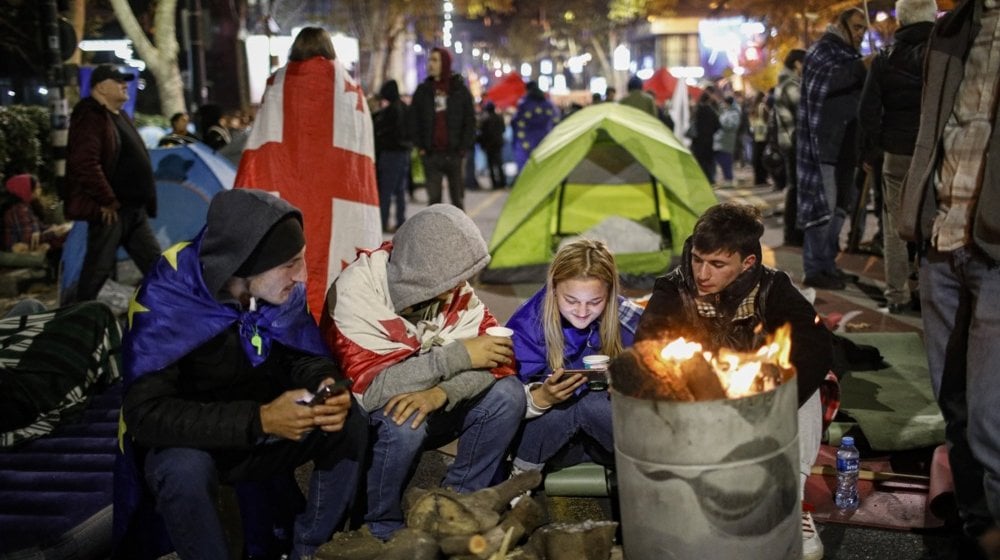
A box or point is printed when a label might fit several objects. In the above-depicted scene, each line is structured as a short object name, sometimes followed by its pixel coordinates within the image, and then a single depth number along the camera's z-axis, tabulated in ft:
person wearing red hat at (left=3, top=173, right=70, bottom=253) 35.63
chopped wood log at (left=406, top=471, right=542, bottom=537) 11.92
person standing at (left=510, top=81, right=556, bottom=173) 63.87
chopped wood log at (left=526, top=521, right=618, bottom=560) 11.71
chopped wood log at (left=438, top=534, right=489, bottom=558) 11.68
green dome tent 30.07
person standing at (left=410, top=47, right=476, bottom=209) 41.75
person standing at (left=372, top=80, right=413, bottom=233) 41.09
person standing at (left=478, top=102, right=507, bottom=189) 65.26
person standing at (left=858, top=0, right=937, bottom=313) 23.31
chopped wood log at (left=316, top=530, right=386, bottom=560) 11.83
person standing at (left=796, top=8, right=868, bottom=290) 28.73
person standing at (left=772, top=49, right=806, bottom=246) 36.66
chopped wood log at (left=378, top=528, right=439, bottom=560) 11.55
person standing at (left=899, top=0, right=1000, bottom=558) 11.43
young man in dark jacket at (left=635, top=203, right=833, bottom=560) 13.00
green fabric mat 15.75
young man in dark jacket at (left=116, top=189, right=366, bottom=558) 10.91
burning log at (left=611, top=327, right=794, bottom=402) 10.46
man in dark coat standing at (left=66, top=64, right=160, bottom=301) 24.45
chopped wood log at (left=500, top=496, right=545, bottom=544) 12.38
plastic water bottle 14.07
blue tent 32.96
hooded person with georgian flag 12.64
